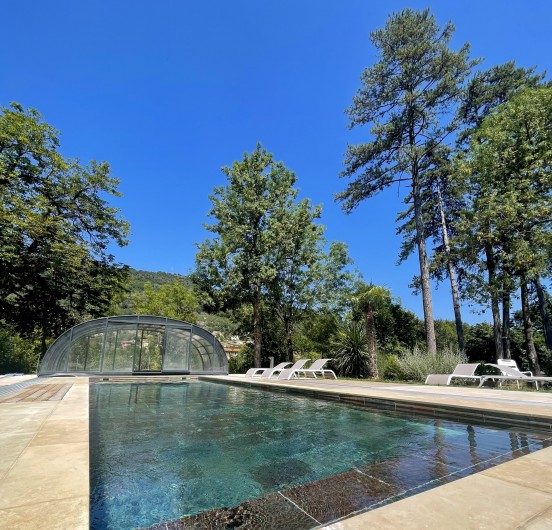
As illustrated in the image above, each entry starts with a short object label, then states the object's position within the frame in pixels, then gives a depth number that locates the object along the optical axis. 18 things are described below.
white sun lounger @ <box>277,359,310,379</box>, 10.74
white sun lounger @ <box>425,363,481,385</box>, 7.94
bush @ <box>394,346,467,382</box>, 10.57
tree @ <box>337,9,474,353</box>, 16.42
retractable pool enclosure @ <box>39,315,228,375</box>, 13.22
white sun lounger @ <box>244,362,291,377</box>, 12.43
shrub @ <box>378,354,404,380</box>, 11.83
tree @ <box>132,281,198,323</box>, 24.94
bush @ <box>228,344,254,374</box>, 20.44
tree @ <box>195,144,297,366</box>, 18.33
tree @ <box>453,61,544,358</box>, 16.72
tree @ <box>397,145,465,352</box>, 15.58
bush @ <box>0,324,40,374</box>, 16.68
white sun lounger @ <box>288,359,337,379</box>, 11.20
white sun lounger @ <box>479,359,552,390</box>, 6.93
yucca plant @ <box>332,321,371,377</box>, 14.27
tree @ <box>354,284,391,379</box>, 13.11
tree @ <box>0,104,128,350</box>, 14.70
